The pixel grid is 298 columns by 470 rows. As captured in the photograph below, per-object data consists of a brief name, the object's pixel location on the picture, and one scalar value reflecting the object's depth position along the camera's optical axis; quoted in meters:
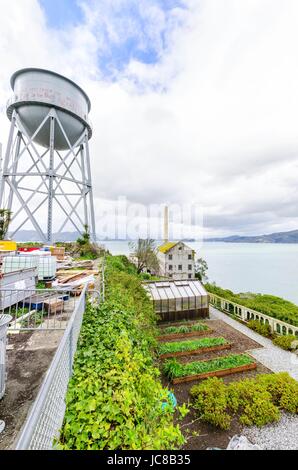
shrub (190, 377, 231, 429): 4.96
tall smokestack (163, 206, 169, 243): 49.81
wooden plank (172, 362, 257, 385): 6.70
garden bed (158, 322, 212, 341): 10.30
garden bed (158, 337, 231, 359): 8.38
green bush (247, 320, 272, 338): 11.13
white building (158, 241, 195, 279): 31.11
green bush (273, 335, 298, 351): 9.53
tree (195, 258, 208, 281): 33.49
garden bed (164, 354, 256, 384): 6.80
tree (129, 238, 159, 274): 24.78
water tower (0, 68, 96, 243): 15.54
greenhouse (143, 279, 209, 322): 12.94
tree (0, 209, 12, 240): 12.39
